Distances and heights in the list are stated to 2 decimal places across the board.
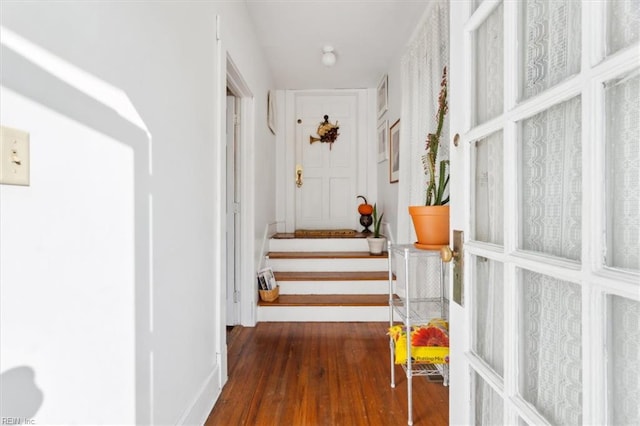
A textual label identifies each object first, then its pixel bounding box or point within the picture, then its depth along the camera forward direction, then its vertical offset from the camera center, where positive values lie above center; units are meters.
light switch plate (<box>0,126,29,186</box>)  0.62 +0.11
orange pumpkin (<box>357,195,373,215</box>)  4.03 +0.03
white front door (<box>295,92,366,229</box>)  4.59 +0.57
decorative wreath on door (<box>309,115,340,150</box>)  4.56 +1.11
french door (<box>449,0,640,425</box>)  0.48 +0.00
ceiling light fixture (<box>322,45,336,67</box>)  3.22 +1.56
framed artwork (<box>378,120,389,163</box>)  3.78 +0.86
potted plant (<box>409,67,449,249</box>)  1.52 -0.04
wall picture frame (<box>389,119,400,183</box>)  3.35 +0.64
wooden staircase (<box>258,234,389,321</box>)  2.89 -0.65
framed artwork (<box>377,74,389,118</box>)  3.78 +1.41
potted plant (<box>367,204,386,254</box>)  3.51 -0.35
